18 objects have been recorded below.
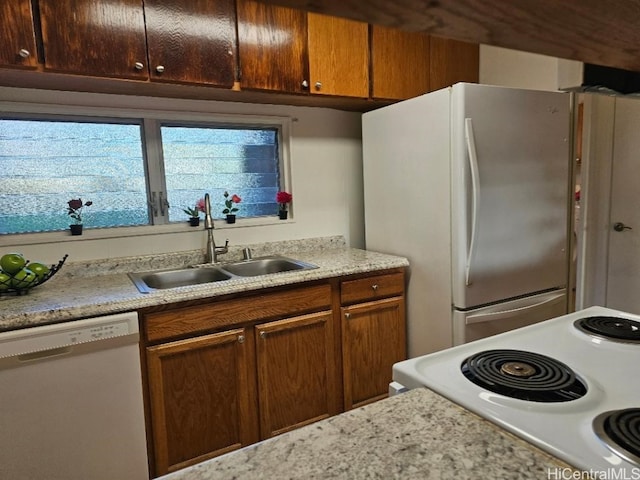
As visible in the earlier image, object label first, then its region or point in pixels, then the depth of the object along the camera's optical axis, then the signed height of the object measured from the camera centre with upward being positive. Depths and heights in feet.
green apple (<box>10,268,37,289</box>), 5.42 -1.07
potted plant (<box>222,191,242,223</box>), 8.08 -0.31
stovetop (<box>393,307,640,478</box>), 1.91 -1.24
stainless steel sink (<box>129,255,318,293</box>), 7.00 -1.44
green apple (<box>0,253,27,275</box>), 5.39 -0.86
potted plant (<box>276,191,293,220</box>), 8.41 -0.27
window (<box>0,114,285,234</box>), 6.53 +0.45
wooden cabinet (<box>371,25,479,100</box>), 8.00 +2.42
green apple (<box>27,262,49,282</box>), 5.67 -0.99
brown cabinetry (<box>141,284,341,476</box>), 5.61 -2.67
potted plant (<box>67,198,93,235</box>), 6.68 -0.26
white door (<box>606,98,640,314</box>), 8.43 -0.75
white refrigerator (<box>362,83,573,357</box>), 6.61 -0.41
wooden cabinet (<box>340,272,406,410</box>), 7.10 -2.64
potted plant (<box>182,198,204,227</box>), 7.73 -0.41
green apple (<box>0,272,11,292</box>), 5.36 -1.07
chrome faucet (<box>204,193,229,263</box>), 7.43 -0.95
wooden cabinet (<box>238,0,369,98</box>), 6.75 +2.32
